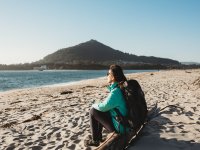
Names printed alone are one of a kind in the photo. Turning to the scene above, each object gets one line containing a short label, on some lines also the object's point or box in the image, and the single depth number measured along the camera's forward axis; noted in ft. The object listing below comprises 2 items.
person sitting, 10.28
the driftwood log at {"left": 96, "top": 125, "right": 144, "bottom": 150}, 10.38
